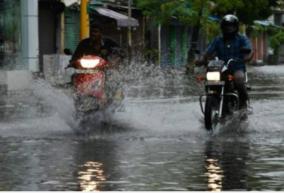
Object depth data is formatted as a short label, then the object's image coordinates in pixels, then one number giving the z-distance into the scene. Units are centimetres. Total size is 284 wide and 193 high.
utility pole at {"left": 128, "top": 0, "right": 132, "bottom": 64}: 4472
